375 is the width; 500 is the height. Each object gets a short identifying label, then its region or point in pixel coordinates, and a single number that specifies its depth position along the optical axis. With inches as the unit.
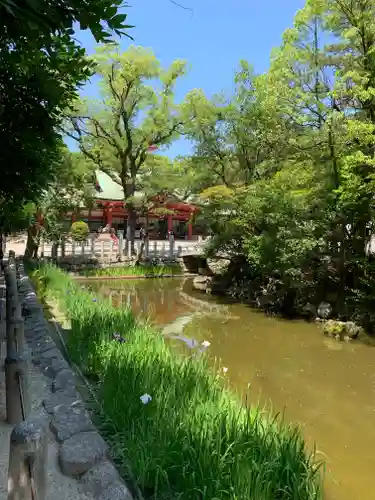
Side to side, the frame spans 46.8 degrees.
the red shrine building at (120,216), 944.3
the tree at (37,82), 70.0
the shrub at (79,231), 727.2
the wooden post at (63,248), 672.4
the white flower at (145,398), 108.2
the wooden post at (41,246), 624.0
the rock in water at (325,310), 394.9
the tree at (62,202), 588.7
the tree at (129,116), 673.6
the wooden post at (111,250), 742.5
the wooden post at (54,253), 679.4
